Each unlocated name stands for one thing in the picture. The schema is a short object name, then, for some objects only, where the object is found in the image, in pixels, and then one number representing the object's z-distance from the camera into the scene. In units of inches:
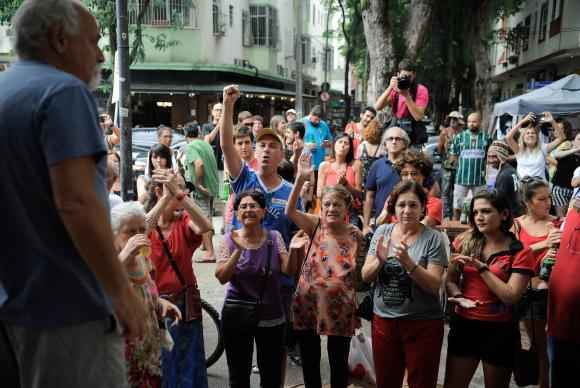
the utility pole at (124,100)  307.7
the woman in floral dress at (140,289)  118.9
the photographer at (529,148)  328.8
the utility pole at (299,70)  873.6
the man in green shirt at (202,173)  332.8
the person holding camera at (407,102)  268.5
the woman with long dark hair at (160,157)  263.2
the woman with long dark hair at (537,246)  156.9
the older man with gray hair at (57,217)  68.2
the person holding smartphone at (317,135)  400.5
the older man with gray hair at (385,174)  232.2
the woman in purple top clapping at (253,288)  150.9
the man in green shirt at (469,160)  368.8
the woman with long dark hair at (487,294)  139.8
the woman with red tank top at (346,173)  265.7
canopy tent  434.0
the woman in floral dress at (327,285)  154.6
